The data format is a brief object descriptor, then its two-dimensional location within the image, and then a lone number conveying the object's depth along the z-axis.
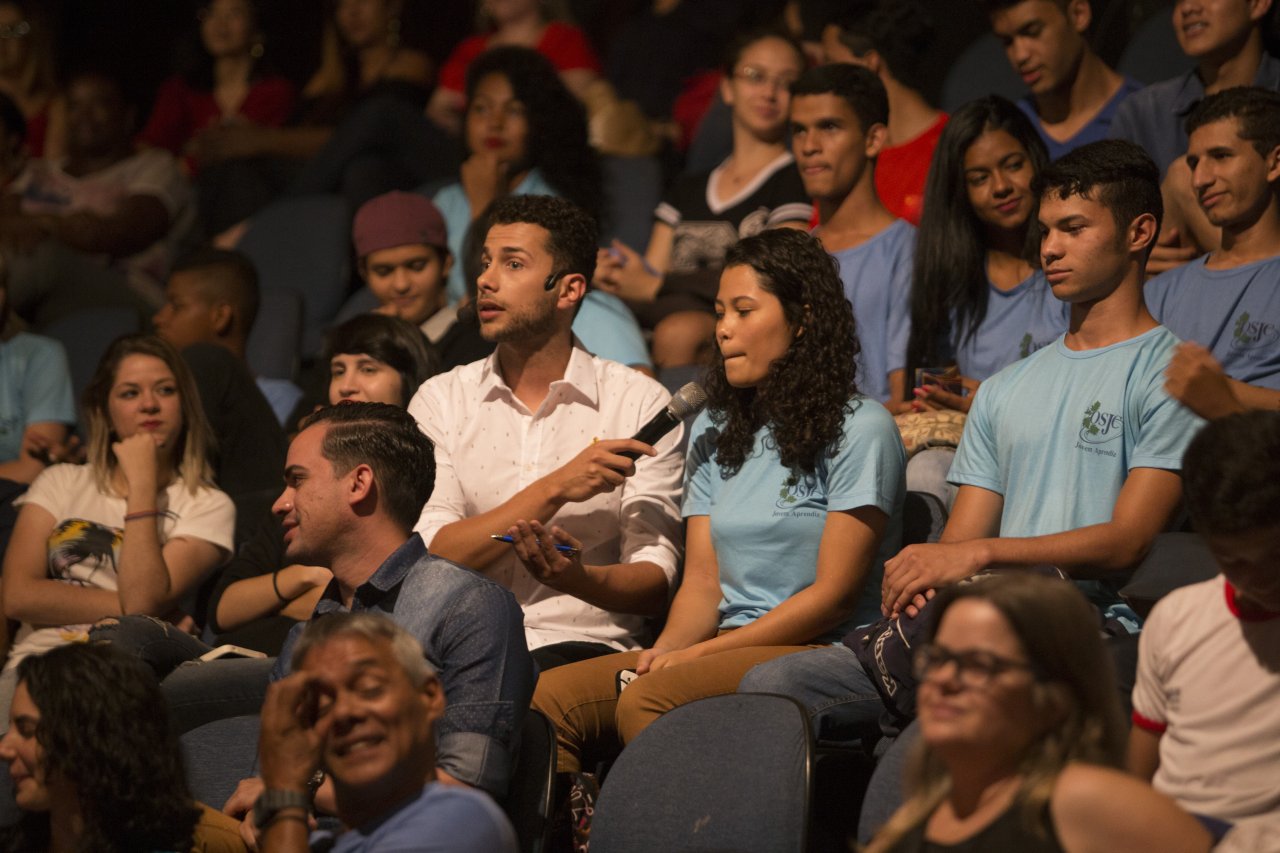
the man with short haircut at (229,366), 8.97
